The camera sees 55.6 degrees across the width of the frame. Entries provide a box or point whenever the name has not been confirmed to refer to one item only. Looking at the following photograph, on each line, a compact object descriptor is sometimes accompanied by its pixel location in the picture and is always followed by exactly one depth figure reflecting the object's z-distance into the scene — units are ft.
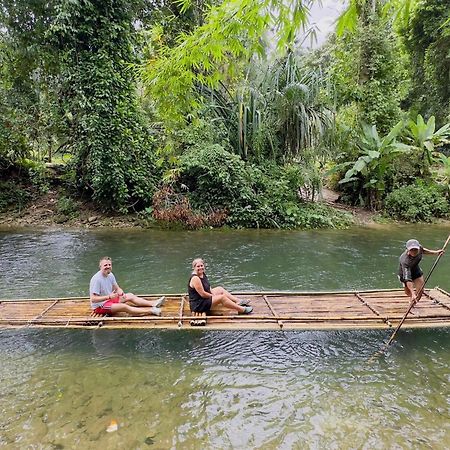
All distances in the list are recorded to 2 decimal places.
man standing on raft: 21.94
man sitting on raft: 21.53
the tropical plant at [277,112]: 50.83
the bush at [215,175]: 49.62
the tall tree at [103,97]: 48.83
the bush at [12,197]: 54.60
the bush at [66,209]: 52.90
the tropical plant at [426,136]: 54.34
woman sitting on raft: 21.53
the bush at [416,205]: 54.39
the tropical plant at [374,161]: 52.47
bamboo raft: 19.99
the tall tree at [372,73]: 57.16
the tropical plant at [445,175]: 56.24
